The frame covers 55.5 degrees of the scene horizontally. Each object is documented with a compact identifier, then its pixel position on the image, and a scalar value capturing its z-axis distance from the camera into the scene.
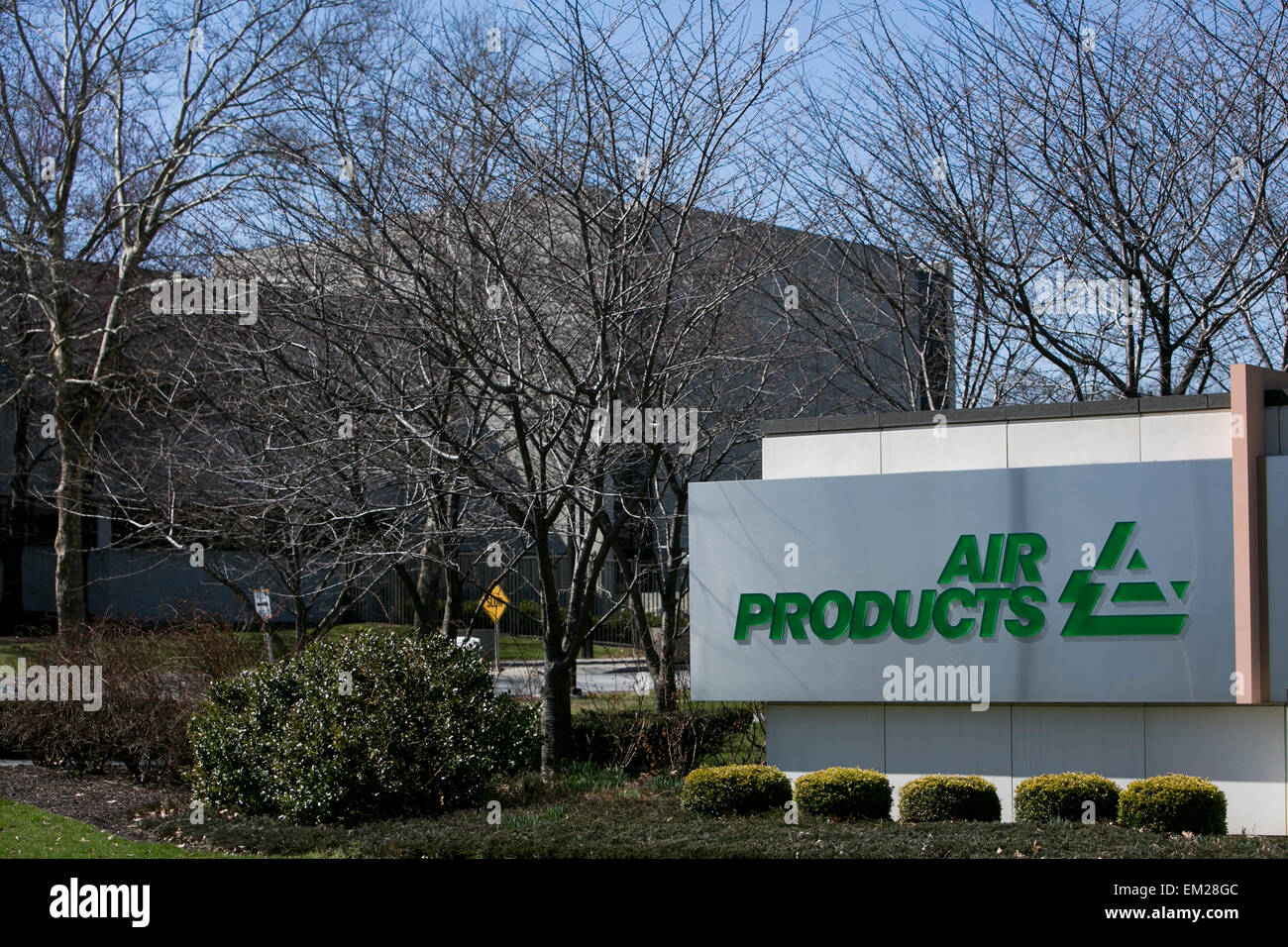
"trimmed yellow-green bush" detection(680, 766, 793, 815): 9.92
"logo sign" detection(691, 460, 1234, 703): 9.77
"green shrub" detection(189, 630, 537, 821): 10.44
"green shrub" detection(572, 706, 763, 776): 12.77
